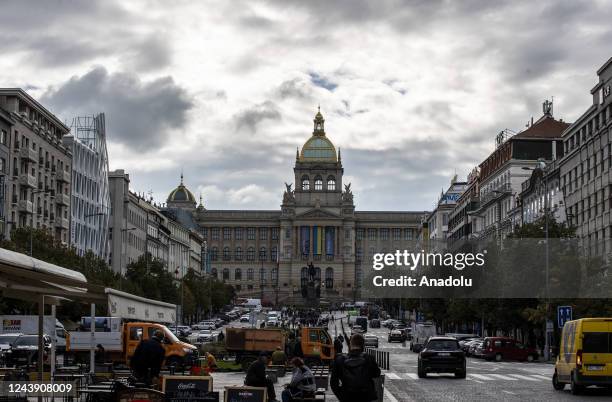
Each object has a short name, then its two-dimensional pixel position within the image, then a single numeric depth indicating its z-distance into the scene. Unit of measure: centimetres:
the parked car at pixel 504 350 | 7312
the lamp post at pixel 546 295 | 7457
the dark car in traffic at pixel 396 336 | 10901
